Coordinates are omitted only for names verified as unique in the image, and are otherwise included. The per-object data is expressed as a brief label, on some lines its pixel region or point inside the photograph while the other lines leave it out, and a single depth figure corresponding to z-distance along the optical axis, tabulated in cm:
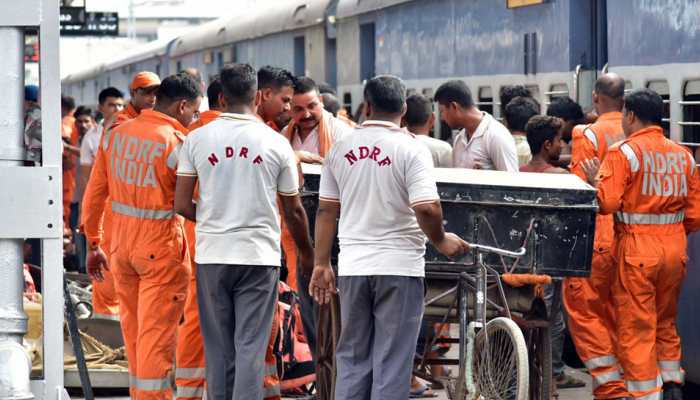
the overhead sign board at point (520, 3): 1755
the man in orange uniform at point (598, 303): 1323
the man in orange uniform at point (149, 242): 1167
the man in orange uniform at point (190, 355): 1193
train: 1373
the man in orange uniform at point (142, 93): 1403
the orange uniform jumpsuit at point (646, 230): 1264
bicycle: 1055
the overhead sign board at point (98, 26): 4043
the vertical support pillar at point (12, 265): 695
